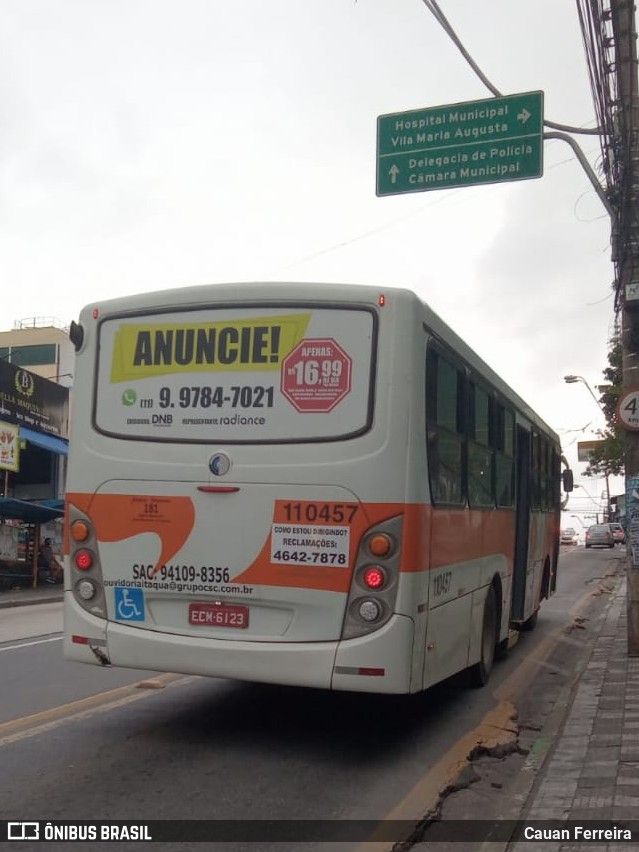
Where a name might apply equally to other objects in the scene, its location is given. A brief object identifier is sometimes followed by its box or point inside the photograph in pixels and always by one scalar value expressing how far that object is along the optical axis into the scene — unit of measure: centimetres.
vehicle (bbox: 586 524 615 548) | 5647
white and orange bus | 555
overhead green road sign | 973
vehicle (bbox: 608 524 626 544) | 6031
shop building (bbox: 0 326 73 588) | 2177
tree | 3557
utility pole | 965
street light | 3600
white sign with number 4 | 978
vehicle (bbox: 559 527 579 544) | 7525
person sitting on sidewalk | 2250
